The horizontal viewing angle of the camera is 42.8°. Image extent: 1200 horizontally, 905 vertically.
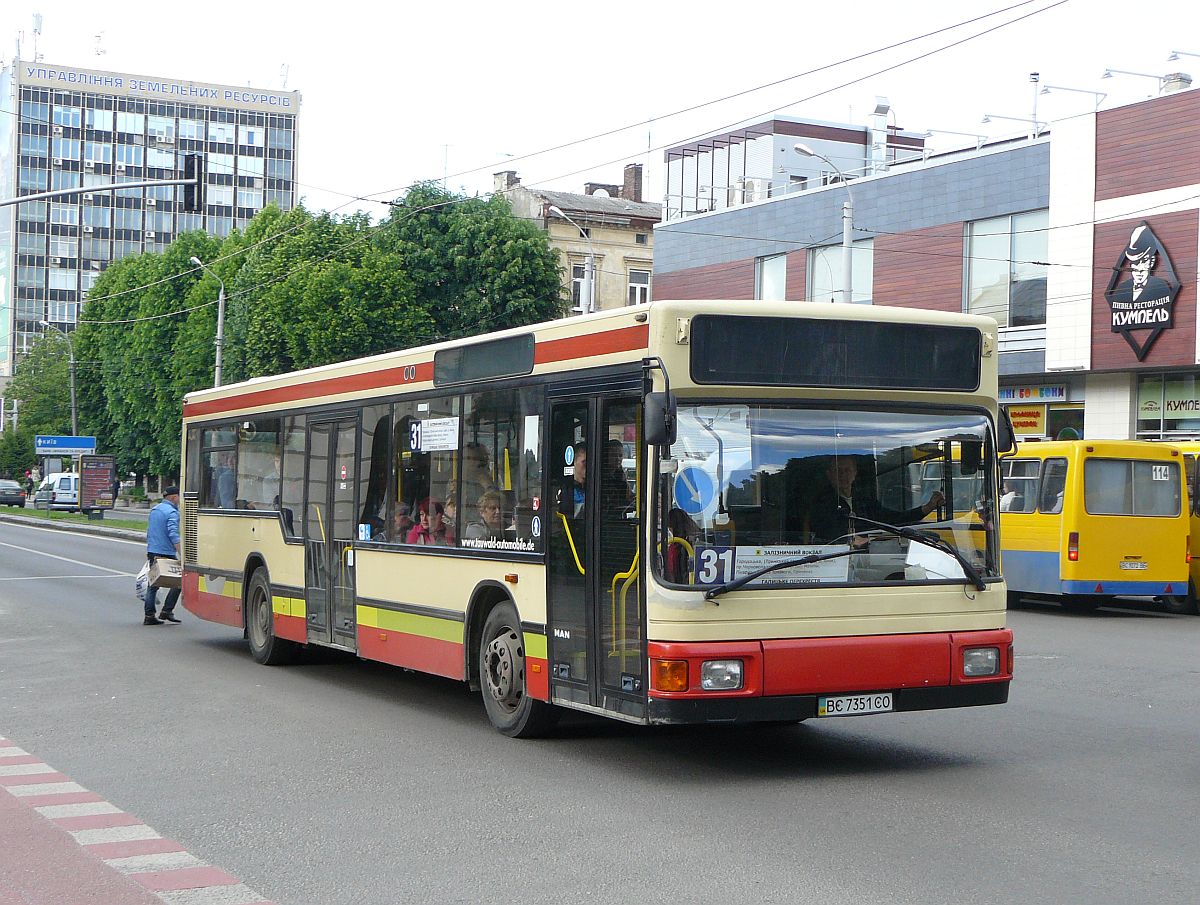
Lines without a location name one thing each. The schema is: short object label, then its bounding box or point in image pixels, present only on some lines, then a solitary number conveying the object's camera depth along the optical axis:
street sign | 74.56
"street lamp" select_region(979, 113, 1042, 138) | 33.01
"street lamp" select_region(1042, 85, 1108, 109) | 32.28
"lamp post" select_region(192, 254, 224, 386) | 50.23
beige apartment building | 67.69
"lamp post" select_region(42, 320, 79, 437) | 77.94
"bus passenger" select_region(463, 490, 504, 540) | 10.21
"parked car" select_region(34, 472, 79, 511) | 73.00
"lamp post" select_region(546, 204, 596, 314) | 45.97
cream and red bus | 8.34
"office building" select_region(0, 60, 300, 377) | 130.25
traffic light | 26.69
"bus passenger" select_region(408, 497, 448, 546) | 11.03
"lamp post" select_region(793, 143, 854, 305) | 29.06
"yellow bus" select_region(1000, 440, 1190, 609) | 21.50
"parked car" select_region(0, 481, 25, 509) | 82.44
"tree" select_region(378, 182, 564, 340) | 51.88
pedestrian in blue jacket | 19.05
